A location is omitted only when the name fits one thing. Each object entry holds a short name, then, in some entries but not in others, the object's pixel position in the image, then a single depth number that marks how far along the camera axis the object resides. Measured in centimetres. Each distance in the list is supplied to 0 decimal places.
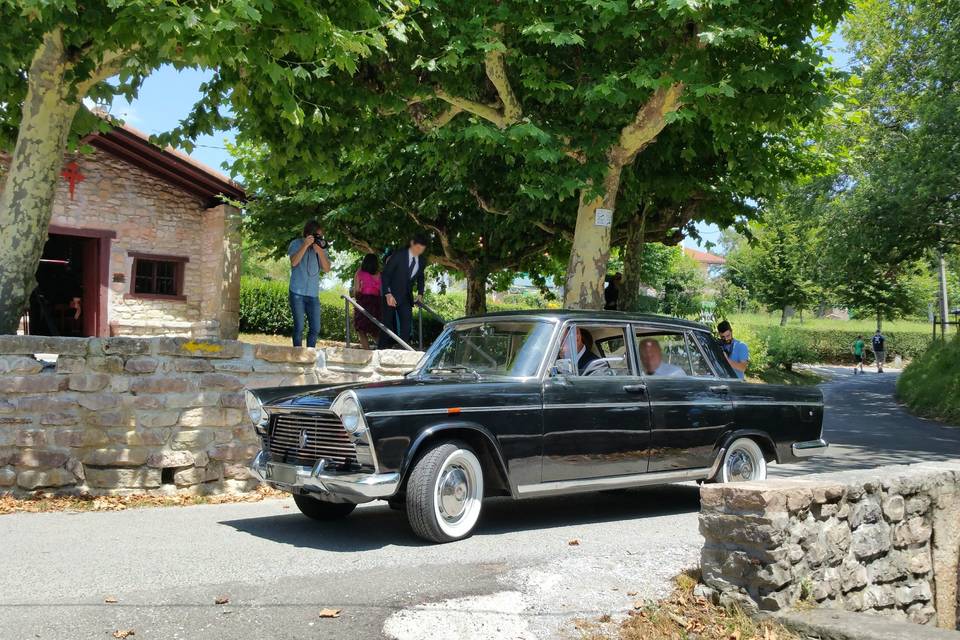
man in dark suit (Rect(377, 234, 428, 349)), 1119
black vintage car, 586
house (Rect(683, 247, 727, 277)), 13327
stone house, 1770
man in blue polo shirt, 1170
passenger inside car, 743
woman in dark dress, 1198
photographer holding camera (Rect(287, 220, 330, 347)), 1044
